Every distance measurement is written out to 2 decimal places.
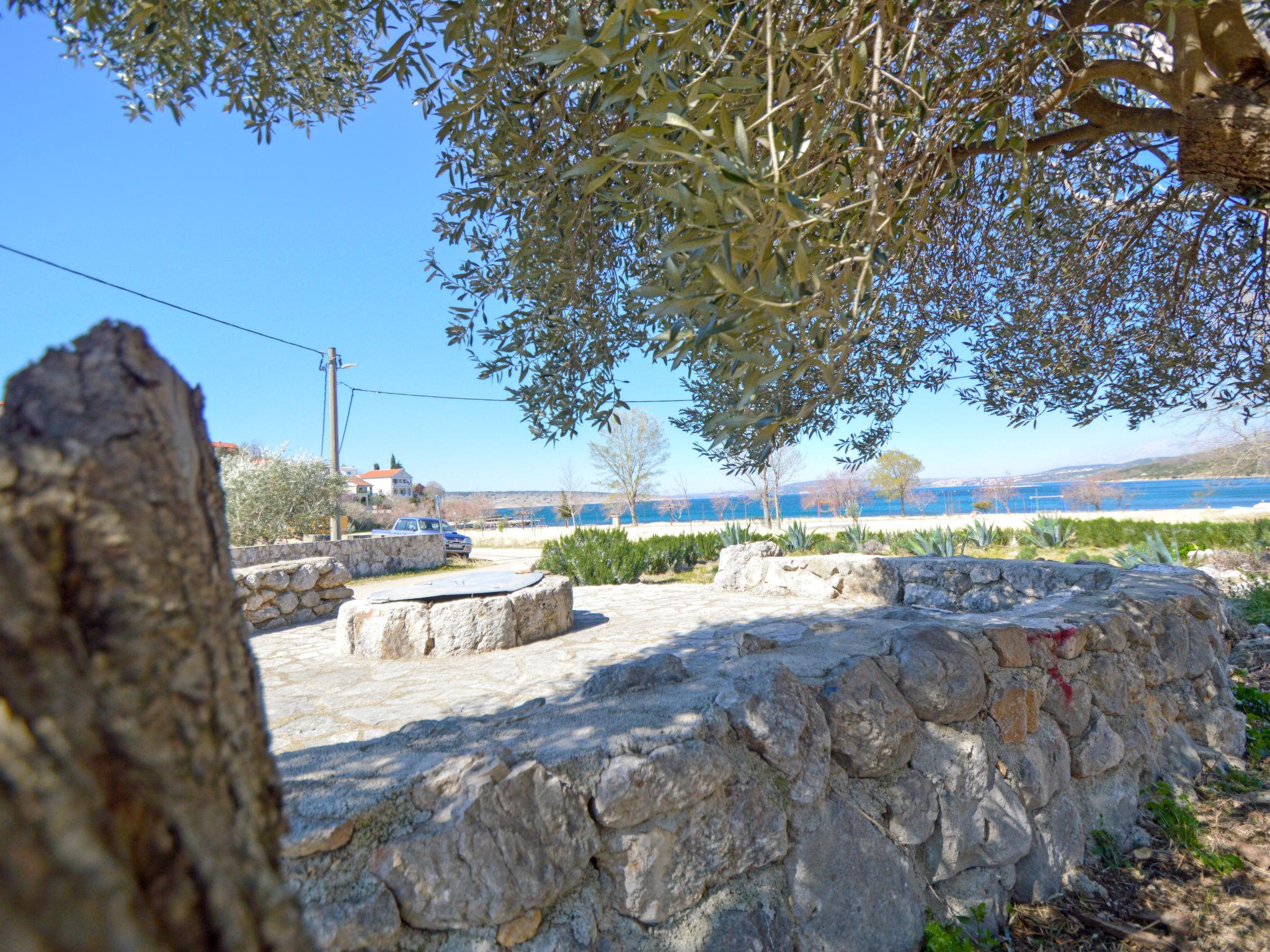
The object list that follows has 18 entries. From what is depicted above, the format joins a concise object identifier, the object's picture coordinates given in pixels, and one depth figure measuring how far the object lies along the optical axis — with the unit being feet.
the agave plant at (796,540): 36.63
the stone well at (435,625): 18.47
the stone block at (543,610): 19.21
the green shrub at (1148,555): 26.86
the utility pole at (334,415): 53.83
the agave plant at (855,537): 37.96
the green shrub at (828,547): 39.22
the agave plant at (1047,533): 37.78
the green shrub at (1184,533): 36.14
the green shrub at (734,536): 37.83
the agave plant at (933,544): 32.91
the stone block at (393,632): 18.49
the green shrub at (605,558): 34.99
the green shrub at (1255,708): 15.40
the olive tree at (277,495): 49.57
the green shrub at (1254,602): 23.61
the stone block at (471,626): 18.42
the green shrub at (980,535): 38.09
